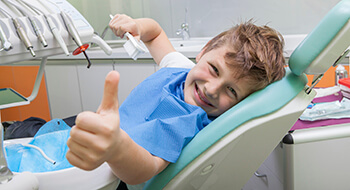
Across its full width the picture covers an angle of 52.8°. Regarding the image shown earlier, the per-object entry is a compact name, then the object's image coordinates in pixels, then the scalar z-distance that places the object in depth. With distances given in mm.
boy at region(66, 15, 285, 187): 646
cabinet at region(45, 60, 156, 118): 2766
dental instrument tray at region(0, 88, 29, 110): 1083
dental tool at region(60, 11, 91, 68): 970
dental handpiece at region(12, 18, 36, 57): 868
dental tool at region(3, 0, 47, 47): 907
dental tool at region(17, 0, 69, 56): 933
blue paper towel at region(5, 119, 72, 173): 772
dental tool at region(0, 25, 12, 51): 822
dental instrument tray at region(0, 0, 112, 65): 879
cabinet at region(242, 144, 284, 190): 1166
